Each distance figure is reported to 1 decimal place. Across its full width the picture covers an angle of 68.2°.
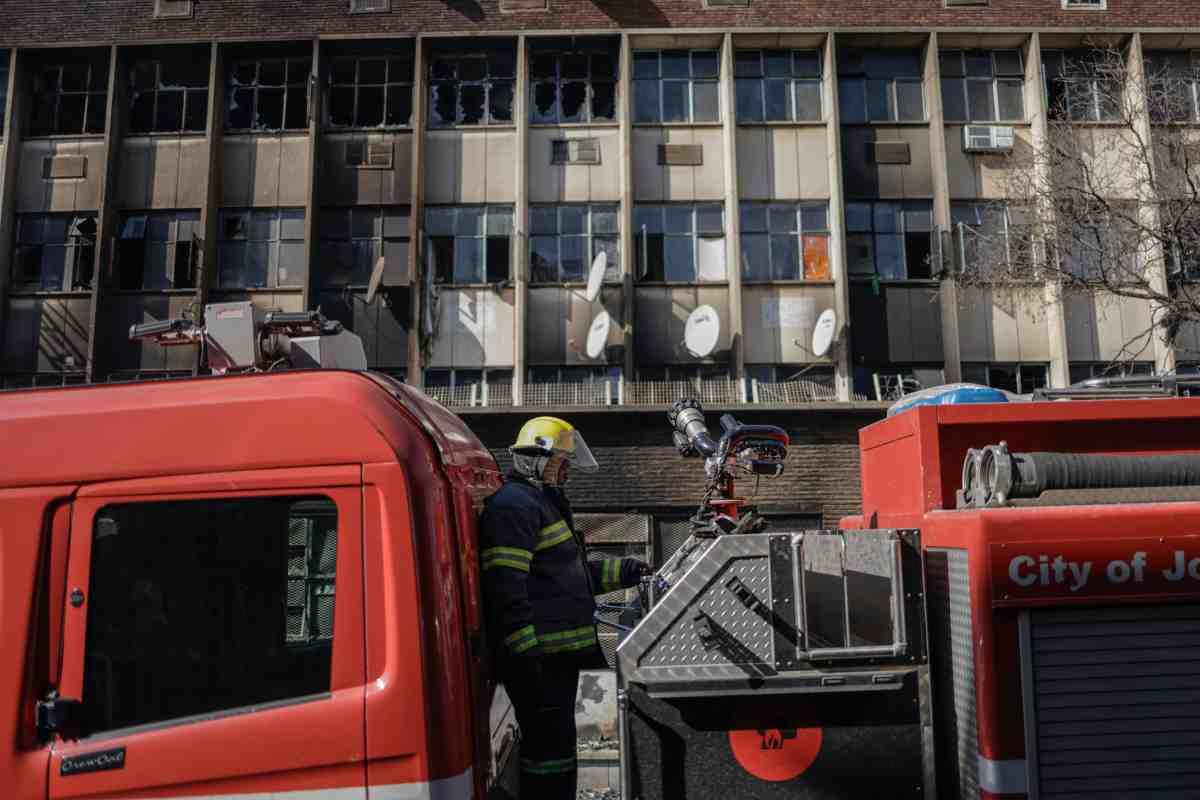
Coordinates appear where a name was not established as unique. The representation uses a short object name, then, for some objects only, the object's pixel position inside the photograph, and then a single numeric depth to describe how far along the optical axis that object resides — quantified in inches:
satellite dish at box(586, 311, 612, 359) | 693.3
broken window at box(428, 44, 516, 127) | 756.6
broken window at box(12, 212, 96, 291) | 741.3
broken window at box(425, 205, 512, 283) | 735.1
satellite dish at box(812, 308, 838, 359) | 689.0
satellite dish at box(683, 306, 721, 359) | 697.0
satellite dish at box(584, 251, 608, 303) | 691.4
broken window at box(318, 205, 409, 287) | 734.5
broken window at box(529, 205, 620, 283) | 734.5
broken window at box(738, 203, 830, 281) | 732.0
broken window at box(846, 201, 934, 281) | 737.6
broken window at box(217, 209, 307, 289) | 736.3
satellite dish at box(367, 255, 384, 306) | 691.4
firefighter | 123.3
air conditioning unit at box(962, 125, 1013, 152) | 743.7
